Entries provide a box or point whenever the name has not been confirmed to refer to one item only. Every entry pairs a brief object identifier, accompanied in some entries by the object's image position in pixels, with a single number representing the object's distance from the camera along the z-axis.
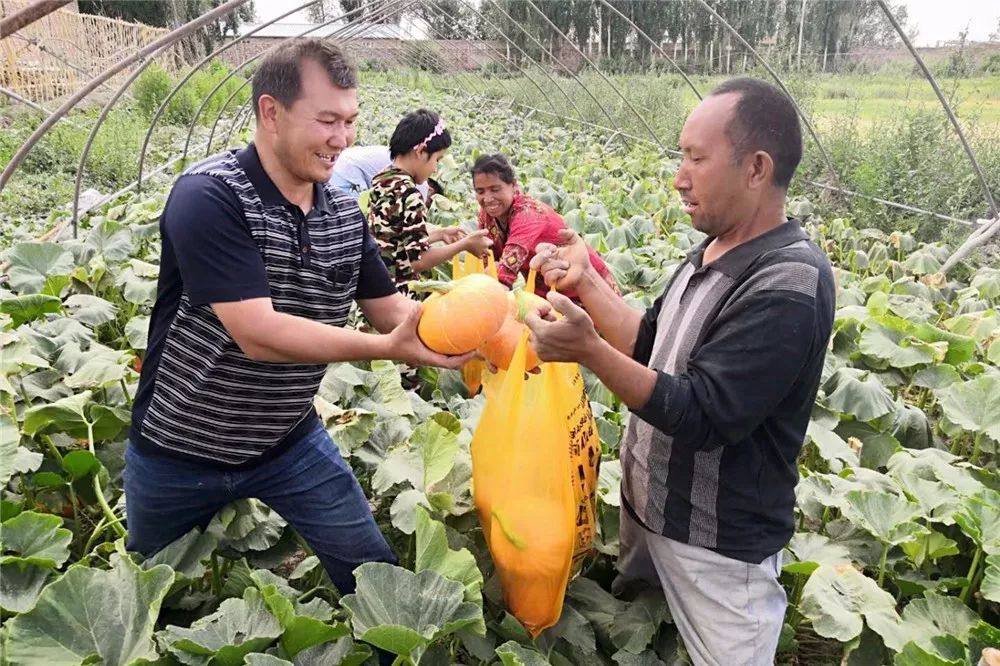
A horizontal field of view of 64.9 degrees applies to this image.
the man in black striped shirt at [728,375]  1.76
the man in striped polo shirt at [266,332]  1.88
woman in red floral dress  3.91
